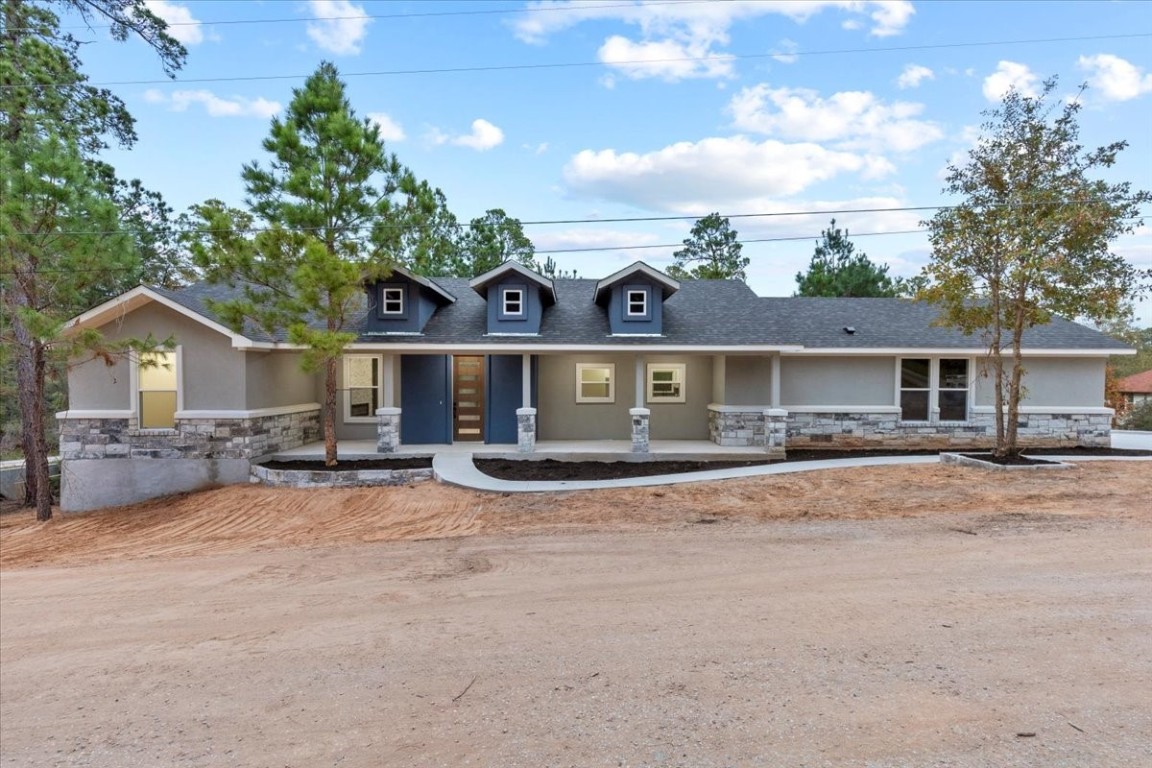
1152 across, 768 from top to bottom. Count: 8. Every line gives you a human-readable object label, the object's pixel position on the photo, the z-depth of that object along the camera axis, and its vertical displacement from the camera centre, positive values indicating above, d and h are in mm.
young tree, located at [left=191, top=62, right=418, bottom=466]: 9719 +2757
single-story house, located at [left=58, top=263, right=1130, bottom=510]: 11000 -130
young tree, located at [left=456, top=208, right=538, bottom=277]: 29203 +6920
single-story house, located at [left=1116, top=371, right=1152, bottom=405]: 35719 -686
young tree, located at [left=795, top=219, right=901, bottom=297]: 24328 +4666
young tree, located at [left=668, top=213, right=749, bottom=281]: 31297 +6961
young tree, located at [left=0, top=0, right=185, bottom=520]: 9523 +2998
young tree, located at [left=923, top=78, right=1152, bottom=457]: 9922 +2671
